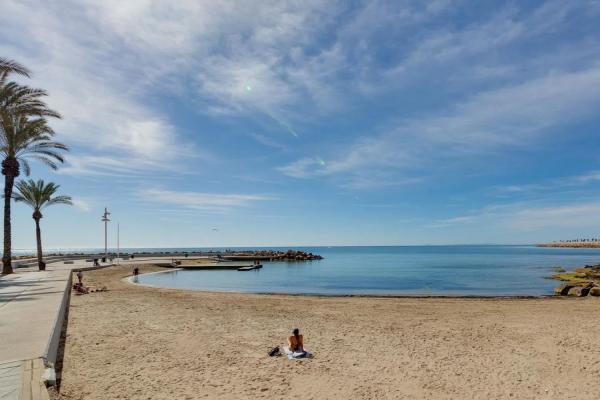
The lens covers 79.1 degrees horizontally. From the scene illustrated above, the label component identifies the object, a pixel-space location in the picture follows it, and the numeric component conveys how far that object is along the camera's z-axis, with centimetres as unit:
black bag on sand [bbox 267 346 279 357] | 1094
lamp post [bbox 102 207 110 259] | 5491
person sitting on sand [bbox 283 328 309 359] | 1078
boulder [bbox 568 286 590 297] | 2829
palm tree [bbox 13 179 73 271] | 4606
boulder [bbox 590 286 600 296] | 2775
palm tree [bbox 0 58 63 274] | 2547
